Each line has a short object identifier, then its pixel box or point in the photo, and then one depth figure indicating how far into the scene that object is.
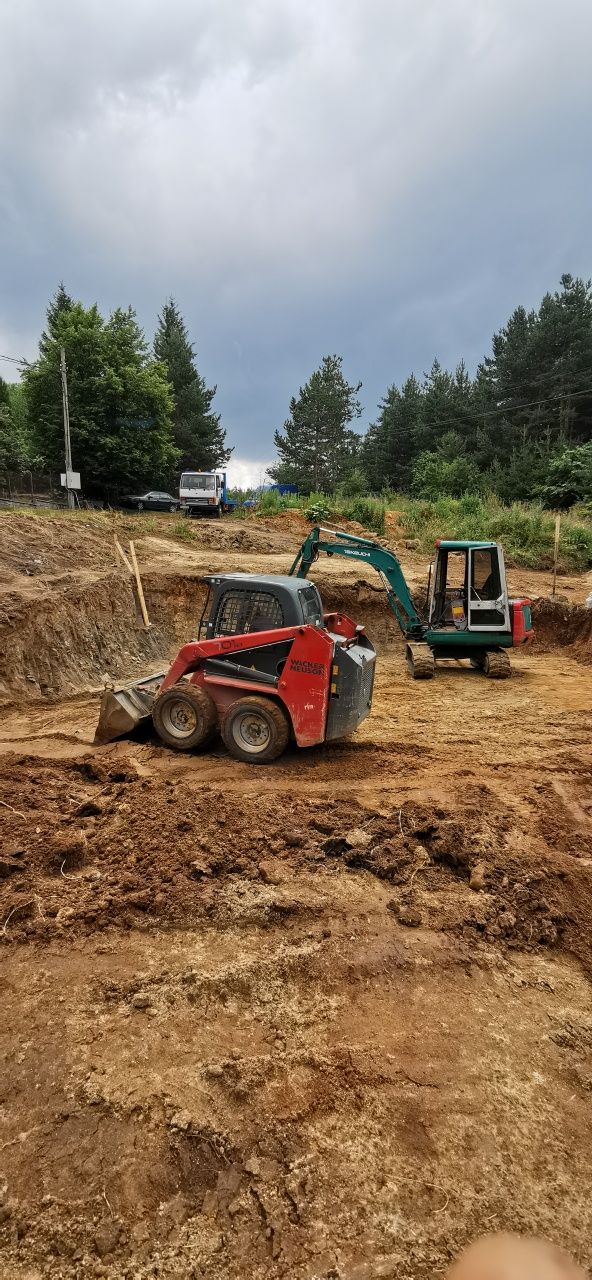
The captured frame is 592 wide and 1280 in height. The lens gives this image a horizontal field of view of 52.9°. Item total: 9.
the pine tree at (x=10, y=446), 26.52
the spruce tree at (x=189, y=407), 42.62
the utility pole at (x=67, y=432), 22.78
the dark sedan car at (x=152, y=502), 25.98
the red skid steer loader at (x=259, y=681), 6.15
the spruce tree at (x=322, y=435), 46.50
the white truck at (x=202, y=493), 22.58
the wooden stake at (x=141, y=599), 13.27
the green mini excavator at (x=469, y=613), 10.59
